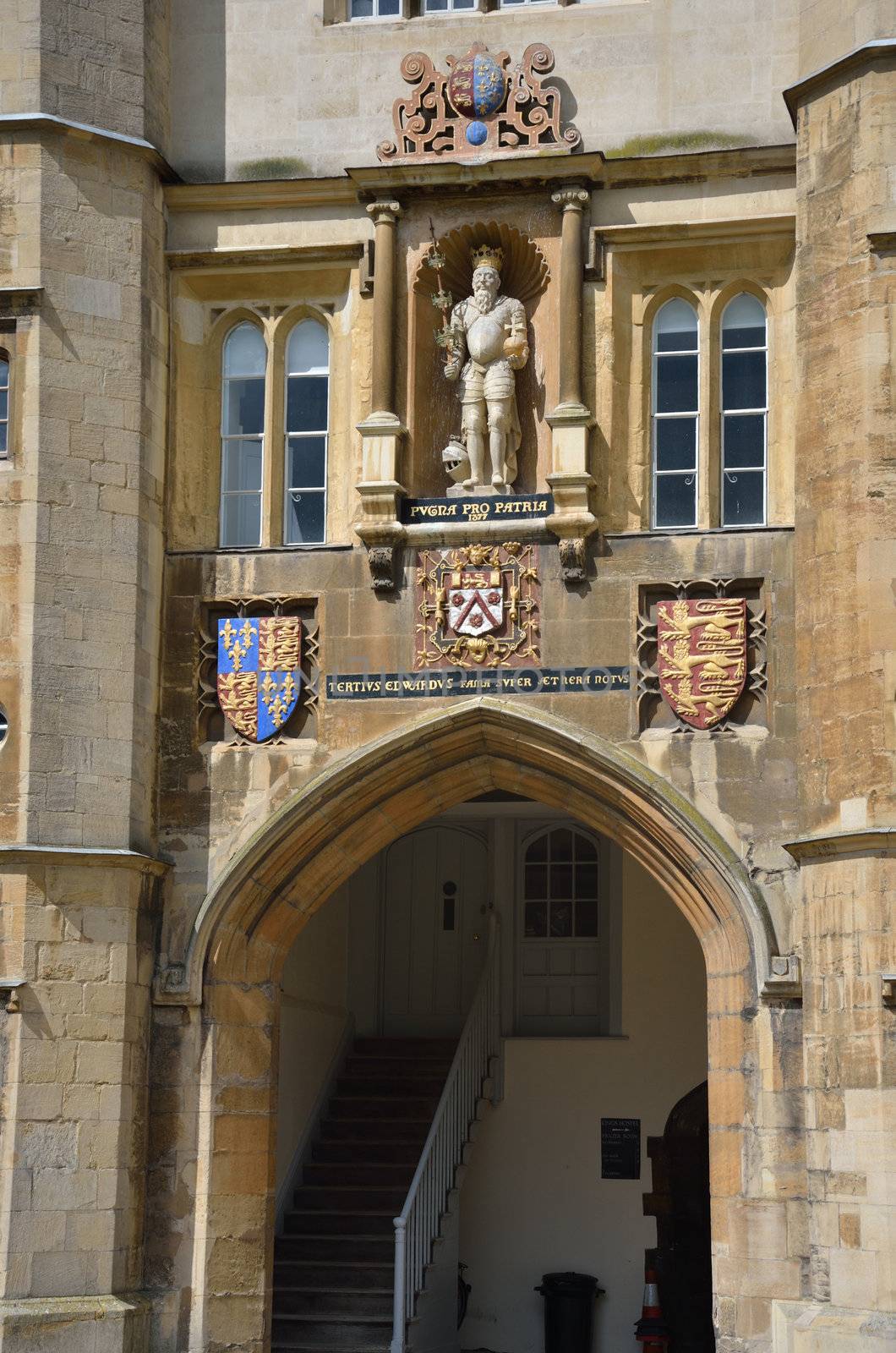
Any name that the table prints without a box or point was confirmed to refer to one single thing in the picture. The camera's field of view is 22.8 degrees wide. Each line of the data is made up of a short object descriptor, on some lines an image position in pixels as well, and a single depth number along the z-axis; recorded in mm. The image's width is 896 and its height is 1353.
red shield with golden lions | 12531
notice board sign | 16078
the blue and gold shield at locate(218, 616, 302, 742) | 12992
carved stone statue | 13039
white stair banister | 14359
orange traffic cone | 15133
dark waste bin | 15602
